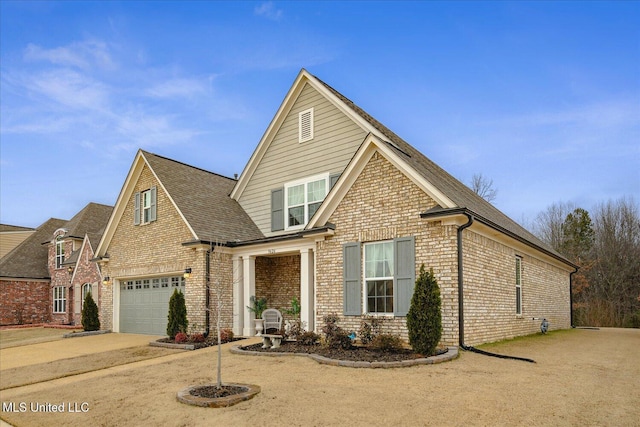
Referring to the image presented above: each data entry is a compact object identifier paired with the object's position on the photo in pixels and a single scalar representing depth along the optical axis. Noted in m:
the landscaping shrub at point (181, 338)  15.02
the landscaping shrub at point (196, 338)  14.92
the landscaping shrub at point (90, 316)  20.75
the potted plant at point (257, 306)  16.38
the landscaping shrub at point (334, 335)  11.69
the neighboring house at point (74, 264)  25.55
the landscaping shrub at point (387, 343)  10.84
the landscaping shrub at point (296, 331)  13.26
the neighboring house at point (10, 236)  34.10
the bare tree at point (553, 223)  37.72
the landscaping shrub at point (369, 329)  11.67
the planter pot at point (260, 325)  15.59
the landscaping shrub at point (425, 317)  10.05
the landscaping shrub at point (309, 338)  12.80
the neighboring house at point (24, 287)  28.34
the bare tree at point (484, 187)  35.12
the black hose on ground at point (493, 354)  10.02
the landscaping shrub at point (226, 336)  14.98
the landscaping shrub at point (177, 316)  15.73
